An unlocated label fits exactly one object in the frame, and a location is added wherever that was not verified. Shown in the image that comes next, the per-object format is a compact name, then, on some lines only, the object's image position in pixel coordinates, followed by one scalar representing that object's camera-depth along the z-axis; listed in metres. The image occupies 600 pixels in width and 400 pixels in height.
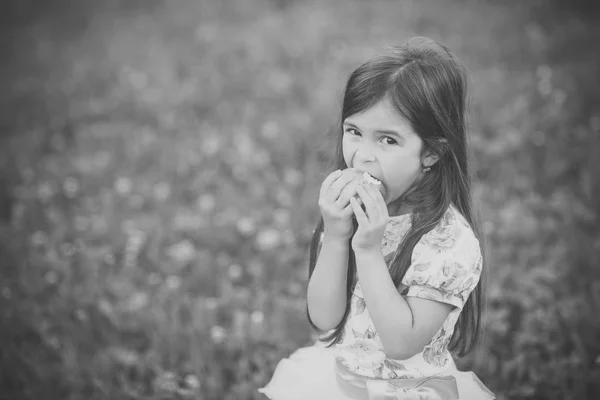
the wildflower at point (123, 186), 3.72
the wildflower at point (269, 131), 4.04
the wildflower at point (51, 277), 3.03
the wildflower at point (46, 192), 3.72
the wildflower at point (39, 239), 3.25
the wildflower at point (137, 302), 2.85
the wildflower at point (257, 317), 2.67
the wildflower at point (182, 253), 3.13
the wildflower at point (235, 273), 3.01
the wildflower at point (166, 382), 2.34
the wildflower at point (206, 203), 3.52
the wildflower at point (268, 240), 3.17
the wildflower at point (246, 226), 3.29
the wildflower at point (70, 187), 3.77
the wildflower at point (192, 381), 2.34
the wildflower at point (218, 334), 2.60
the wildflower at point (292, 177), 3.62
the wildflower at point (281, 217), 3.35
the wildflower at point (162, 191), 3.67
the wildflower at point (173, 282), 2.95
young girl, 1.45
